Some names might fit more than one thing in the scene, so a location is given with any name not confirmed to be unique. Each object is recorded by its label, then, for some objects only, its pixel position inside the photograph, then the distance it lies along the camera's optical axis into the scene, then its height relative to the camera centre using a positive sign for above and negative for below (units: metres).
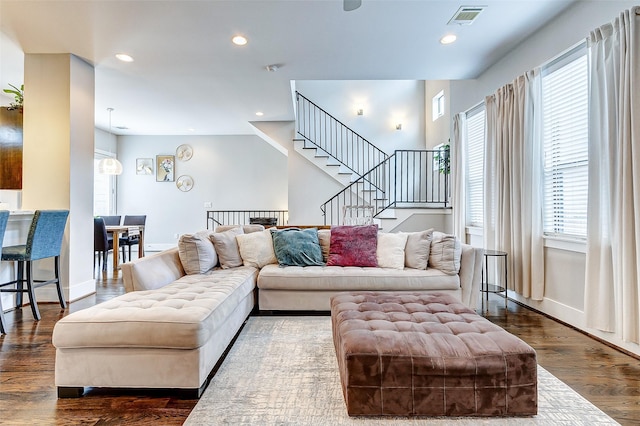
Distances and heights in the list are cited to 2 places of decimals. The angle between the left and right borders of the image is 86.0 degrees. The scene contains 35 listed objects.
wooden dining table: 5.78 -0.33
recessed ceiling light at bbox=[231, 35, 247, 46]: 3.65 +1.90
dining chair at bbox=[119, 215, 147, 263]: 6.36 -0.18
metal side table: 3.71 -0.81
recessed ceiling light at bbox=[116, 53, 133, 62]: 4.07 +1.92
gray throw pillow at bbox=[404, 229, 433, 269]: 3.44 -0.36
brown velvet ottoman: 1.63 -0.78
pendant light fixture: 6.13 +0.88
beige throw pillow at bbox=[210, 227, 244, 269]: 3.53 -0.36
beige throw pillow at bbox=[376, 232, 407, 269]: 3.51 -0.37
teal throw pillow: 3.59 -0.35
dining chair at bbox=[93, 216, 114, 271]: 5.47 -0.32
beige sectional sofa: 1.86 -0.62
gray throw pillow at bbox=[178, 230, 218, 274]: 3.18 -0.36
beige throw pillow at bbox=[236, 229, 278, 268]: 3.63 -0.36
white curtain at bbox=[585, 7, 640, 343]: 2.38 +0.25
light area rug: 1.68 -1.00
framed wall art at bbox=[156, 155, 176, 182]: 8.94 +1.24
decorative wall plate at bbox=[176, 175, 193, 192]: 8.94 +0.85
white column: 3.99 +0.81
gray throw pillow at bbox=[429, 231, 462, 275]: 3.30 -0.39
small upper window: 7.47 +2.43
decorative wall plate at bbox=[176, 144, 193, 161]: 8.96 +1.66
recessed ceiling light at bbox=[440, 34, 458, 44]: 3.63 +1.89
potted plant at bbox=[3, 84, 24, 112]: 4.18 +1.43
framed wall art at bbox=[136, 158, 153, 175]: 8.92 +1.29
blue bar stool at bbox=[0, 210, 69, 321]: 3.28 -0.32
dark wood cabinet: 4.08 +0.81
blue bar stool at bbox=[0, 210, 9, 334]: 2.80 -0.06
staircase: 7.17 +1.17
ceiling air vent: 3.10 +1.87
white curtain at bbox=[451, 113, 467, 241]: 5.21 +0.59
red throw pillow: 3.58 -0.33
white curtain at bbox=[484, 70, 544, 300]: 3.48 +0.36
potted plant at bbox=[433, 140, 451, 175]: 6.18 +1.00
